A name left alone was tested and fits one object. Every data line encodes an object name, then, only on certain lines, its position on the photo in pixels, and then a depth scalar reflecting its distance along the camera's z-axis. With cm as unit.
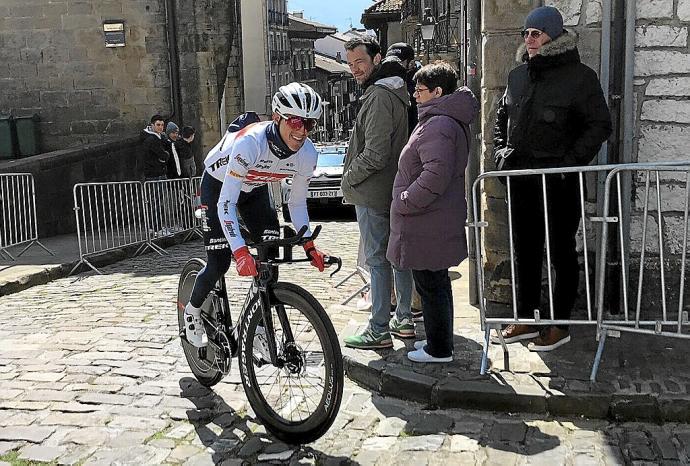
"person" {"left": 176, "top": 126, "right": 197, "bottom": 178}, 1506
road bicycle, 435
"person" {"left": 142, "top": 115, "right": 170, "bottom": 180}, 1441
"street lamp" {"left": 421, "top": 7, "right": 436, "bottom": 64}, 2302
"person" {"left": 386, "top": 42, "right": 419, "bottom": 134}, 680
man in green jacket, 591
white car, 1767
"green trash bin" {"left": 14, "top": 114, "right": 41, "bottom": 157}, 1866
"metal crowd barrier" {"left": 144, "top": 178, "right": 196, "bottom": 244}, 1316
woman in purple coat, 516
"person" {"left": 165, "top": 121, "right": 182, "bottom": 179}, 1491
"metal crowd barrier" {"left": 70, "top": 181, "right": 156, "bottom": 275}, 1220
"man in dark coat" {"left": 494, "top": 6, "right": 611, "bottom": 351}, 543
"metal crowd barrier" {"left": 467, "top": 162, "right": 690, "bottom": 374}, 494
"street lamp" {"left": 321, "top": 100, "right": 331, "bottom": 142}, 6210
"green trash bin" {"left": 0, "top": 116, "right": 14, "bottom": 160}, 1850
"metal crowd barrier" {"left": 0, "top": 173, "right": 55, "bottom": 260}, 1159
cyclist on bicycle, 462
